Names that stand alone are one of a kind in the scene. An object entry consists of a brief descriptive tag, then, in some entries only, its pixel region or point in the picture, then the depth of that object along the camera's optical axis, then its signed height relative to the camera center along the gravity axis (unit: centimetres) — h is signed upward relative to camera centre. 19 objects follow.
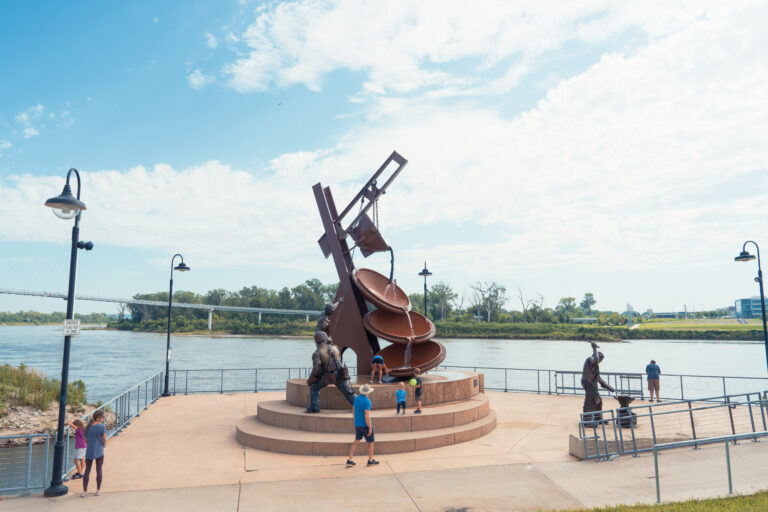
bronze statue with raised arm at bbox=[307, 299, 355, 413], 1165 -132
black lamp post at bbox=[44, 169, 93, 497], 812 -68
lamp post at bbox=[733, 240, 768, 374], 1673 +177
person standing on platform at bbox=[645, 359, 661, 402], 1714 -217
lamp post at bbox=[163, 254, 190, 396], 1961 +182
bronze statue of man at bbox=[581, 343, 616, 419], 1198 -161
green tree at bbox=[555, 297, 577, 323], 14274 +209
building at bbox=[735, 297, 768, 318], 16950 +149
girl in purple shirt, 890 -230
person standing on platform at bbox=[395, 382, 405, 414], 1165 -189
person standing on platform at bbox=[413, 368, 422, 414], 1201 -185
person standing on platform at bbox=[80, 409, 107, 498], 820 -212
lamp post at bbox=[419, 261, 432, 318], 2427 +197
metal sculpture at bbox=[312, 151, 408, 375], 1433 +197
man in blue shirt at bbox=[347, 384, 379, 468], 920 -188
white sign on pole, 861 -19
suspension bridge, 8937 +114
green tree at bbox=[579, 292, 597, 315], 16512 +329
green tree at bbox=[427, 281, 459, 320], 10544 +311
